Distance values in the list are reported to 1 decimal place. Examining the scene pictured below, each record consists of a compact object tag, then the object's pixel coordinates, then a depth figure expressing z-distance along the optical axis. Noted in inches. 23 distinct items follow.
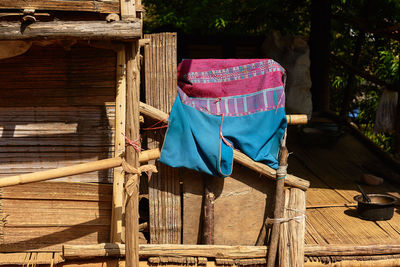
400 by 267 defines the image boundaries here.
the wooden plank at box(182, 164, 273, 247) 192.1
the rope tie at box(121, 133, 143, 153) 156.7
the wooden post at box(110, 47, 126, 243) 175.8
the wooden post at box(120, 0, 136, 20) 150.0
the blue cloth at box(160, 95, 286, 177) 181.9
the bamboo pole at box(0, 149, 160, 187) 151.9
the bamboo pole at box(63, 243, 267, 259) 182.2
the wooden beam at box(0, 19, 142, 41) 144.5
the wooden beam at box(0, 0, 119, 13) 145.6
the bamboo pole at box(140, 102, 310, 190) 180.4
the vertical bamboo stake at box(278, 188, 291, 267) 186.2
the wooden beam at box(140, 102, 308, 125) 179.8
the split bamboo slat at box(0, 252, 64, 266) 183.8
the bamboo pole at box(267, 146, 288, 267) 188.4
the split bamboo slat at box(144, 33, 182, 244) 183.0
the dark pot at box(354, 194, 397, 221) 228.8
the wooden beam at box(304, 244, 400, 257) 192.5
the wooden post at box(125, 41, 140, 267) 154.4
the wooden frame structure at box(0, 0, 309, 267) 146.1
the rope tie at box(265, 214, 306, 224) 189.2
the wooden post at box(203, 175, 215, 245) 189.0
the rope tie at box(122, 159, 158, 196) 156.9
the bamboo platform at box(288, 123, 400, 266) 209.9
